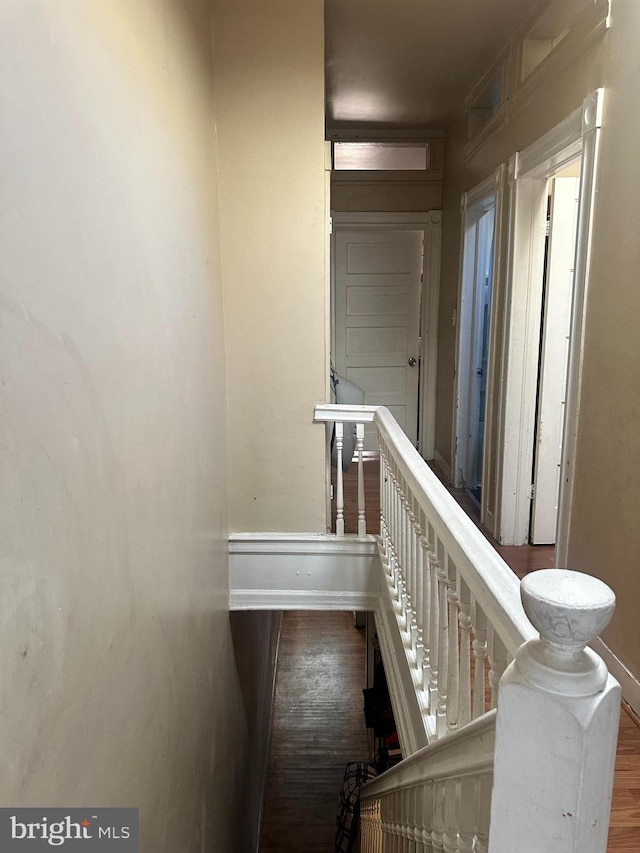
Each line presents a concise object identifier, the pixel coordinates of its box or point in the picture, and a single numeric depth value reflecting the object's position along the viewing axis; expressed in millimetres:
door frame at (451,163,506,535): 3373
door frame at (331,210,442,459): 4867
